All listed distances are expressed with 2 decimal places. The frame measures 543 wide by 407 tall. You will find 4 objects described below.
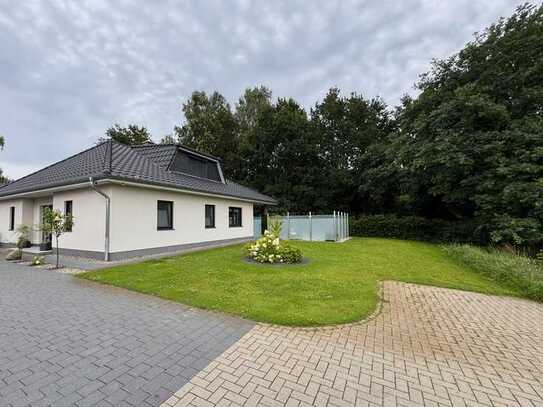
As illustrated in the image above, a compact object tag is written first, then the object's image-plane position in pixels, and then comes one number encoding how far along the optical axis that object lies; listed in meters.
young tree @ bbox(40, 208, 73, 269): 7.42
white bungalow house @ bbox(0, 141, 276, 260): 8.57
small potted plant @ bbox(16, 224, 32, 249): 9.44
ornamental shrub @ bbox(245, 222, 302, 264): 8.25
